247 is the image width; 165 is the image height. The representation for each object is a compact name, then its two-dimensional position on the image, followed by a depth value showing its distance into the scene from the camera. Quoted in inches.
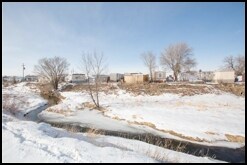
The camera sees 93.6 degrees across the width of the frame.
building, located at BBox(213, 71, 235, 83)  1055.0
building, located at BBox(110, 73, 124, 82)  1381.1
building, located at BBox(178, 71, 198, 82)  1365.7
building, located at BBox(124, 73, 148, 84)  1098.0
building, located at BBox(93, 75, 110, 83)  1299.9
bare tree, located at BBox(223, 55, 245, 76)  1476.9
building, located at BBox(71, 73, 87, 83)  1442.8
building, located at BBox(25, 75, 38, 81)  2013.5
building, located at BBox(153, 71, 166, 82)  1407.0
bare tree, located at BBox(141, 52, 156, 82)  1456.3
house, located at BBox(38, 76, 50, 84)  1141.2
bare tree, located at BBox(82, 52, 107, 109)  591.0
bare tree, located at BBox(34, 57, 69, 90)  1072.1
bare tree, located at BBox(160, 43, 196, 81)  1298.2
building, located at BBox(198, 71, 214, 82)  1353.6
